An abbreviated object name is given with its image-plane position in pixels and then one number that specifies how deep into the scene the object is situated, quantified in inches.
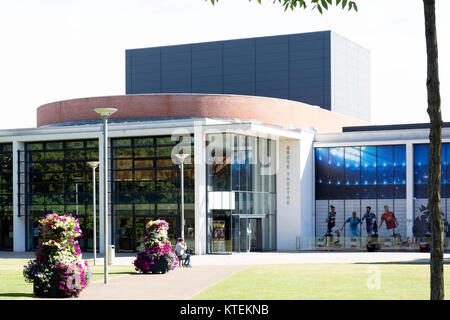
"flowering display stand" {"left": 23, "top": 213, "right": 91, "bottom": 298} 774.5
